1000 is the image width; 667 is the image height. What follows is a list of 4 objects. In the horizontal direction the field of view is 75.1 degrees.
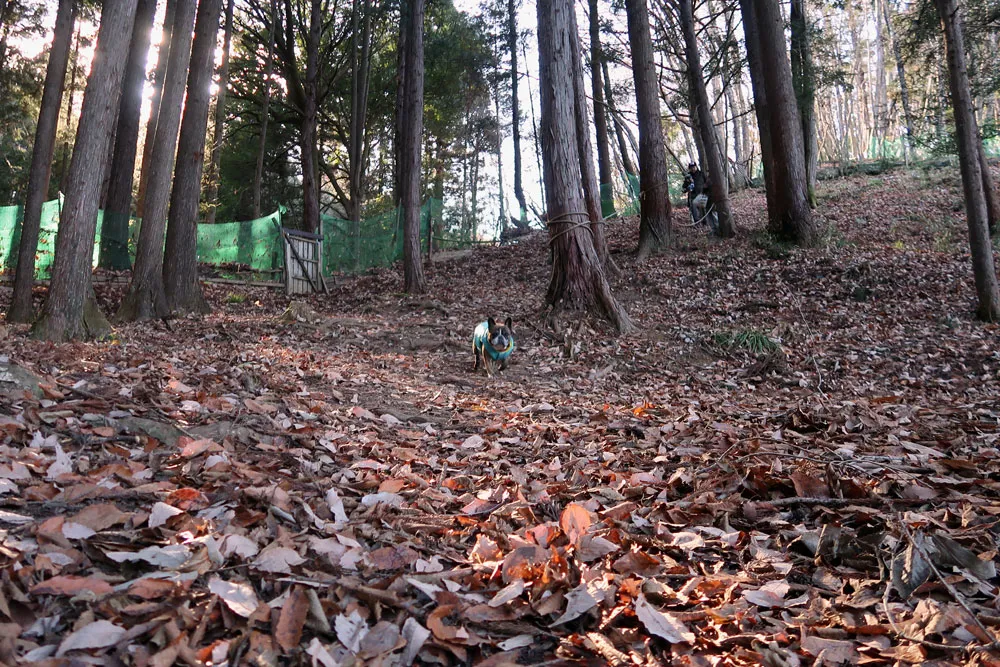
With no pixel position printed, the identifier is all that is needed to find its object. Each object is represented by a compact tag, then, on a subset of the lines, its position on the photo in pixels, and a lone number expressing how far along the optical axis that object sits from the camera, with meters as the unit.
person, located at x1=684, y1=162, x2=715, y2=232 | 13.70
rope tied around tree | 8.48
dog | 6.68
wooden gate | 14.41
